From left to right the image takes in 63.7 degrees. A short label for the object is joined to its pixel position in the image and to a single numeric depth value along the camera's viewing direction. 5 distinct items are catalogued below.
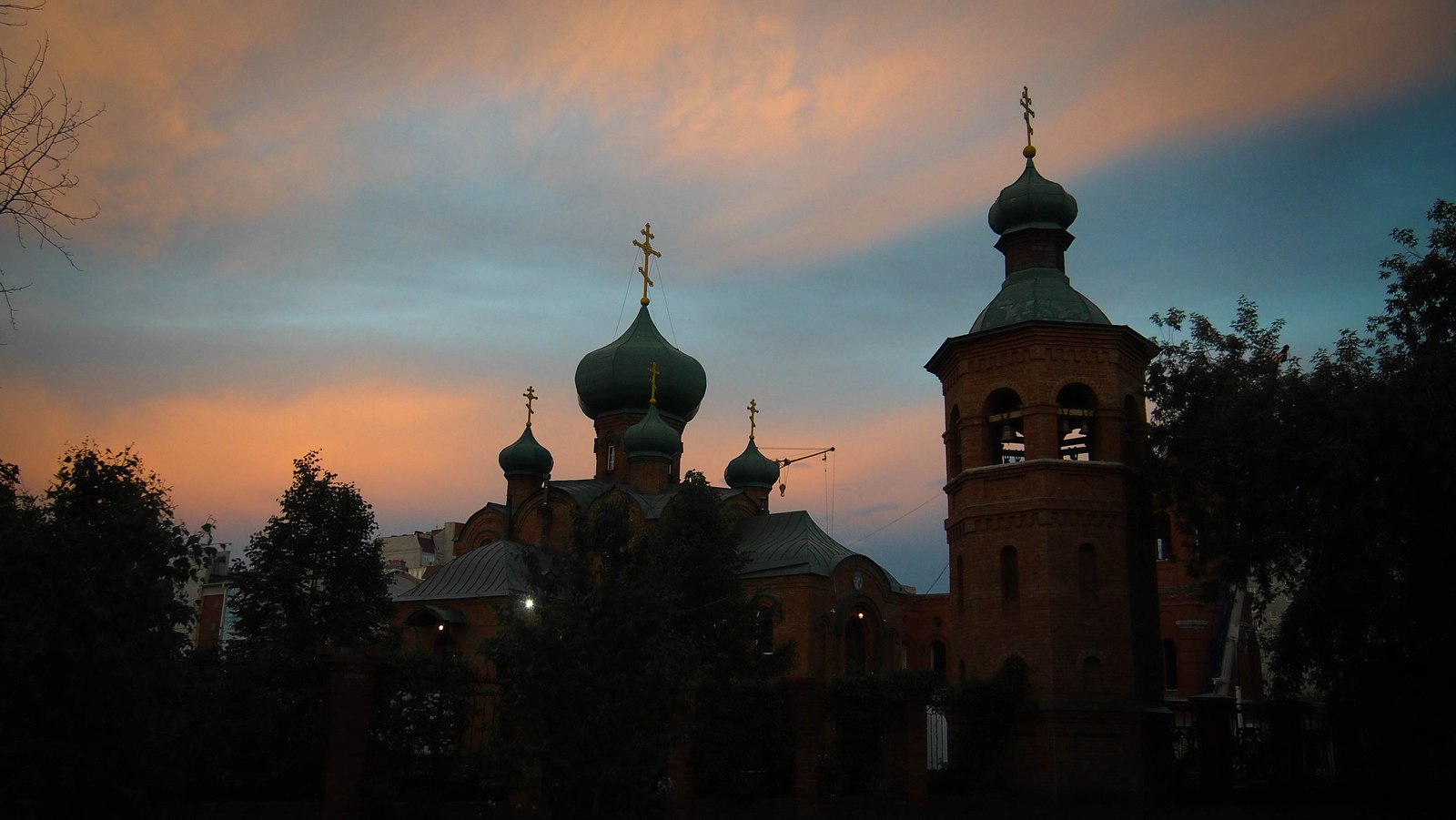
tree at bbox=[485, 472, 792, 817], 11.70
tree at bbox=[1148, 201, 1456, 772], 15.67
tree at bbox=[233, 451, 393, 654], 19.38
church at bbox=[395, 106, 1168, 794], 18.12
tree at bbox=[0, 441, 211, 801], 9.12
